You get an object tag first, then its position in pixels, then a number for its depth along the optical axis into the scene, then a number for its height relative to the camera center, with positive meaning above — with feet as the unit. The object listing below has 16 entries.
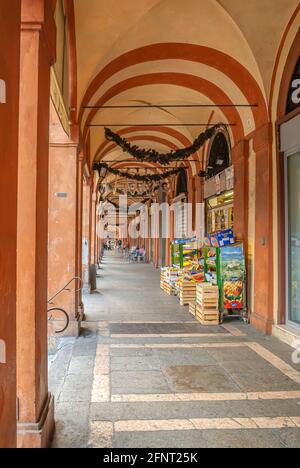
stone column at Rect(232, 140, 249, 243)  23.04 +3.65
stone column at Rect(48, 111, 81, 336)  19.12 +1.20
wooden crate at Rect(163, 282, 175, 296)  32.30 -4.18
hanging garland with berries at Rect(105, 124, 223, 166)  26.58 +6.97
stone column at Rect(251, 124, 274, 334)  19.80 +0.56
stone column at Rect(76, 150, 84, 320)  20.44 +1.33
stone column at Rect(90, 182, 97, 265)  44.25 +2.79
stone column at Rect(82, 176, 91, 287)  33.73 +1.58
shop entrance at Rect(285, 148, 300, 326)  18.38 +0.45
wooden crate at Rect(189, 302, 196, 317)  23.64 -4.35
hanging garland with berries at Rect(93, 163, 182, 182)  35.42 +7.00
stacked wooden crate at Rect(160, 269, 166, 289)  34.87 -3.38
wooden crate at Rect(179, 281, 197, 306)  26.76 -3.66
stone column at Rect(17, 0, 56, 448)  8.02 +0.31
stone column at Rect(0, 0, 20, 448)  5.32 +0.59
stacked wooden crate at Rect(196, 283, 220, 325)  21.27 -3.65
